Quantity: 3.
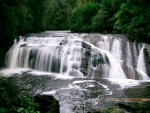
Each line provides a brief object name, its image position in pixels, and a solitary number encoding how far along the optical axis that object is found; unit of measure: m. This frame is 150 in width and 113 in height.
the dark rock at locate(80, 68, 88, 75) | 15.11
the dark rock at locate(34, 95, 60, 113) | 6.98
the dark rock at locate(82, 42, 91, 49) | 16.50
